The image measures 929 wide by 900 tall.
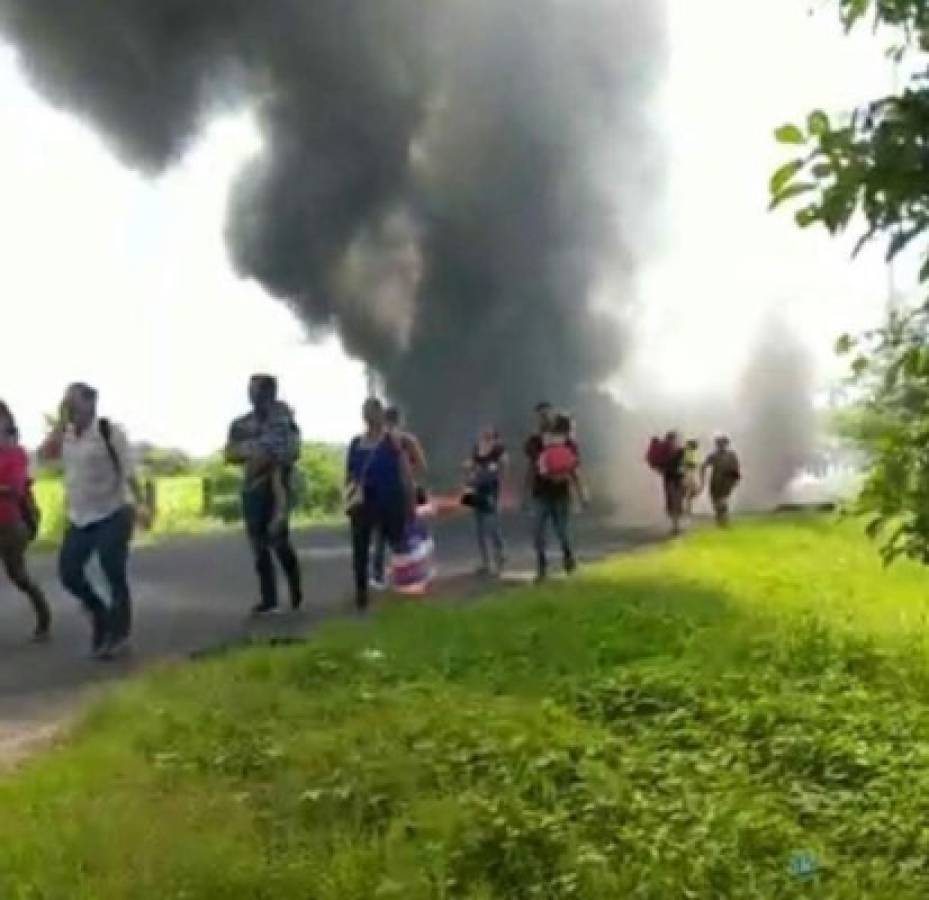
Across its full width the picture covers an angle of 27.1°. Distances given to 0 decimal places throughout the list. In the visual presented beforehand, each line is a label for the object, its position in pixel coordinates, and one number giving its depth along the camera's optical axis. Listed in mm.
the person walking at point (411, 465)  12602
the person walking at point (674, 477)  21953
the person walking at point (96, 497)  10406
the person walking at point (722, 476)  22406
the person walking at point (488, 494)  15664
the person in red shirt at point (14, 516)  11484
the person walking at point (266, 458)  11820
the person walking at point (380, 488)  12398
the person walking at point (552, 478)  14719
